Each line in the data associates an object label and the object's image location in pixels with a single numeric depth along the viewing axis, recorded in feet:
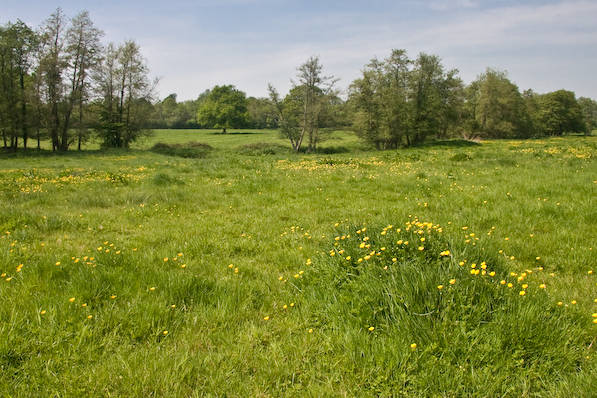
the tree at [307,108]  133.39
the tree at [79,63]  119.34
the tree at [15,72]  108.99
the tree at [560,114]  242.58
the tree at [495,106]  183.01
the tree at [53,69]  112.27
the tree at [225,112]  262.47
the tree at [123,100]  138.10
